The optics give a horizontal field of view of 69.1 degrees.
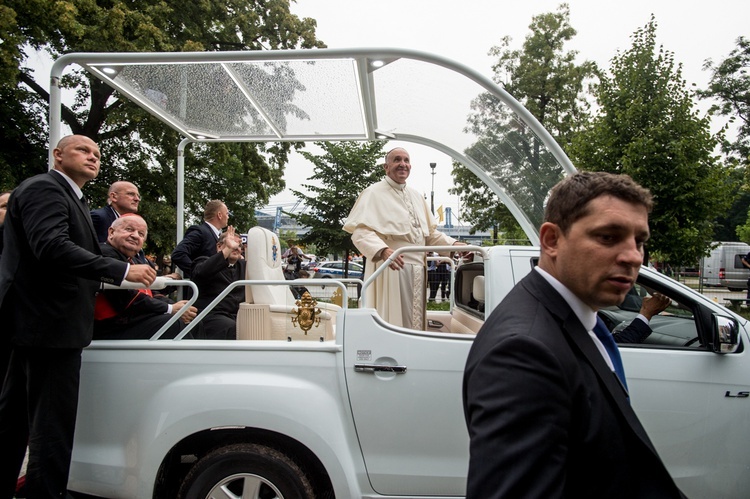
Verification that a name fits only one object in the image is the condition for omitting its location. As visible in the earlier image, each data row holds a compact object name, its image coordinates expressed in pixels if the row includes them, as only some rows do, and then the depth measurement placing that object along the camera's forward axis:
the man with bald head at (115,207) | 4.41
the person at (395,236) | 4.24
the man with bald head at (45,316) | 2.60
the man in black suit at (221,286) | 3.97
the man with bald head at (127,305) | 3.12
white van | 29.39
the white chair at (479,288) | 3.47
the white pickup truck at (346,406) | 2.65
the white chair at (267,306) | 3.77
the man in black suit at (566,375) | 1.00
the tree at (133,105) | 12.73
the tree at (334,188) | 20.38
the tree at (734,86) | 31.95
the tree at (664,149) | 11.81
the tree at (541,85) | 24.41
